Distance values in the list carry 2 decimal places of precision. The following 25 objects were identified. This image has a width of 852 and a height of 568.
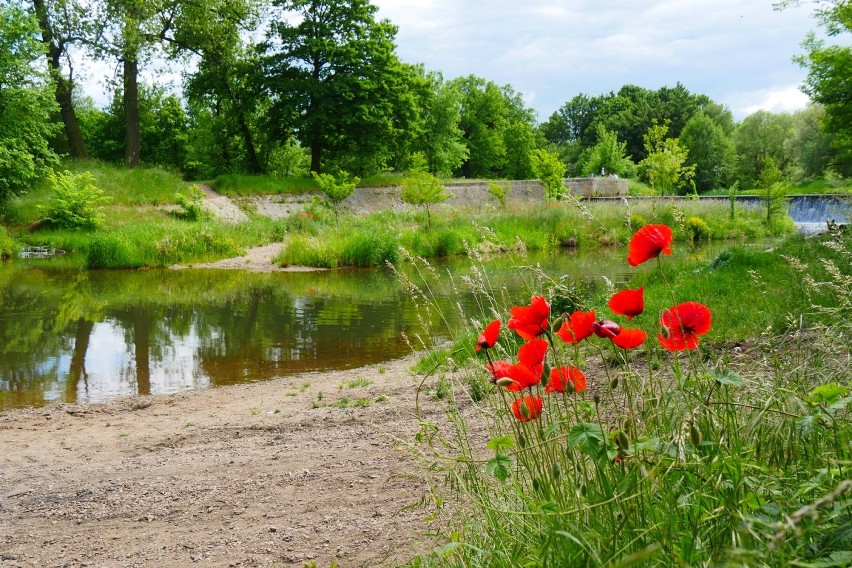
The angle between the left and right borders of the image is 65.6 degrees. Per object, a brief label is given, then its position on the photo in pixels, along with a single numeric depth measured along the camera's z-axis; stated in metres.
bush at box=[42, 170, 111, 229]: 23.16
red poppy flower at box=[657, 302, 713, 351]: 1.76
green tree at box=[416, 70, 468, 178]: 44.94
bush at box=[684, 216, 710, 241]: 24.42
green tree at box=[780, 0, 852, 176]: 15.55
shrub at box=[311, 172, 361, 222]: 27.31
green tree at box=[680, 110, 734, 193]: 55.53
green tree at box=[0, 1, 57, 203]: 23.34
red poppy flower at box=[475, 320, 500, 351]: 1.98
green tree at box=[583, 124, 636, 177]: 52.81
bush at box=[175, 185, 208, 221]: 26.08
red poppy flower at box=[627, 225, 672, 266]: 1.70
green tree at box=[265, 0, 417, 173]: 33.66
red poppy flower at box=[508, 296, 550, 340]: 1.86
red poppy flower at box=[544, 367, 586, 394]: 1.86
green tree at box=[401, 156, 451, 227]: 27.91
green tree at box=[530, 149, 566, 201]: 33.97
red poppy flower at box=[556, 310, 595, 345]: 1.76
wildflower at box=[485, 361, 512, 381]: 1.86
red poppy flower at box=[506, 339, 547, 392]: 1.83
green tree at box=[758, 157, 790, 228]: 29.72
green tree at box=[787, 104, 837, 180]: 46.16
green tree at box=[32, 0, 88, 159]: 27.38
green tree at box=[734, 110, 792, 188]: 55.09
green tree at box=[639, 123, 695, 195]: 18.92
